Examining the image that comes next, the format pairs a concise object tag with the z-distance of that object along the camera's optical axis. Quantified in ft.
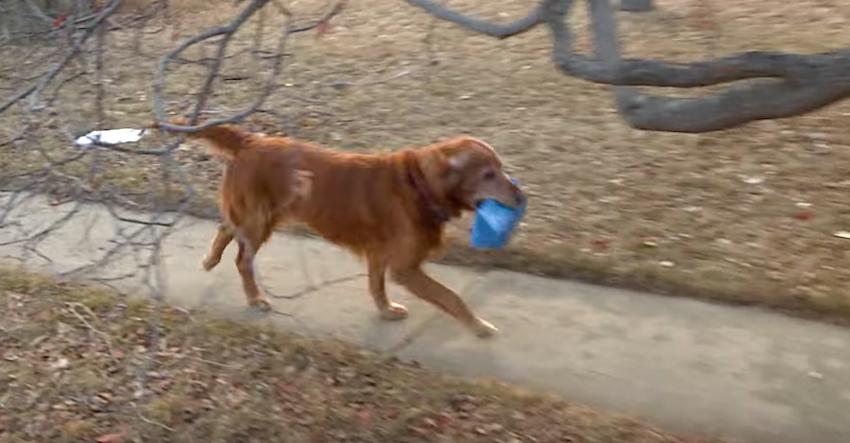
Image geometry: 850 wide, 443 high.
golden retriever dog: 16.25
